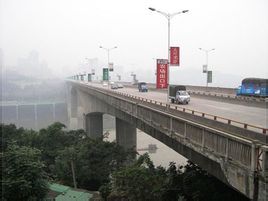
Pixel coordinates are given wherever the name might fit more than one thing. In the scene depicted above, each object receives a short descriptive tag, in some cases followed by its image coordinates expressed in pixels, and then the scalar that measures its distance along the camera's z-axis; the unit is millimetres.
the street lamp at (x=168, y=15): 26969
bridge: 10898
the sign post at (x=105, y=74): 67375
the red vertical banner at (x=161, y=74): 27016
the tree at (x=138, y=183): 21095
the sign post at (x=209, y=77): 55172
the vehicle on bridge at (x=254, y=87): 37906
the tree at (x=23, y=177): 19953
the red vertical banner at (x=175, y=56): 27969
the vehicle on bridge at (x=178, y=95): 34344
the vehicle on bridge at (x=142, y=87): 60844
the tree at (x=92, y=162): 35844
